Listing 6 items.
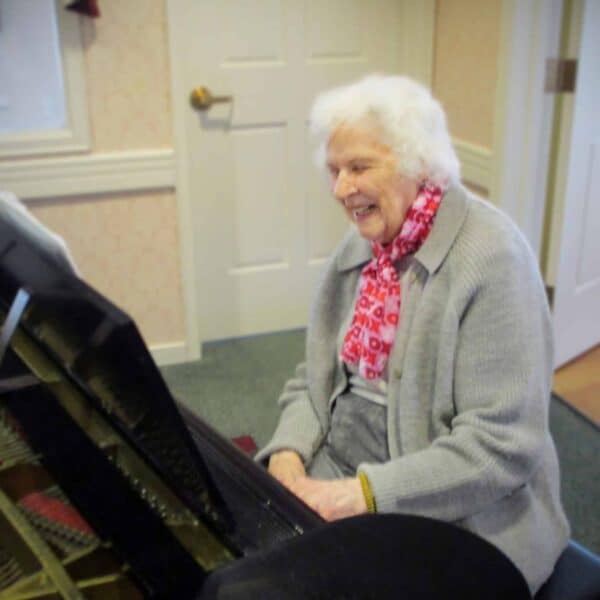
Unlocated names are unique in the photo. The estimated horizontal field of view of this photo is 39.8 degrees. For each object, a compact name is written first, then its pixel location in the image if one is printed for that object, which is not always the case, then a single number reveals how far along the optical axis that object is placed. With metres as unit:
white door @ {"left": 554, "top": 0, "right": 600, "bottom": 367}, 2.69
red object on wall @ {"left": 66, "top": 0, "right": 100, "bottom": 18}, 2.57
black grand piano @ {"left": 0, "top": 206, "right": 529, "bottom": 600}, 0.70
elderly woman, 1.27
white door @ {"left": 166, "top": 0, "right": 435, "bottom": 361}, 2.80
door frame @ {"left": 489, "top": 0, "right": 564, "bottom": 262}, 2.67
